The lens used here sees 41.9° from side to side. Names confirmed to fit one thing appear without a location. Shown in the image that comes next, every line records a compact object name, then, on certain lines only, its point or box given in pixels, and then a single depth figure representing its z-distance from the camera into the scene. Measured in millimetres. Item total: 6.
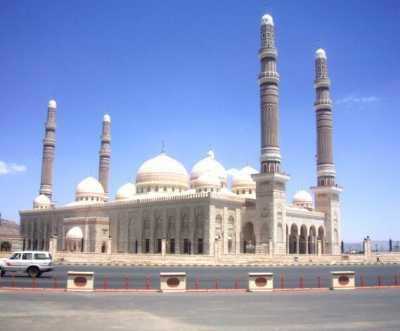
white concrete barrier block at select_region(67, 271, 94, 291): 19406
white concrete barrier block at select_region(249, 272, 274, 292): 20111
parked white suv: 26203
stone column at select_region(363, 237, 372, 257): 64188
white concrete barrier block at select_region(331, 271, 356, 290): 21016
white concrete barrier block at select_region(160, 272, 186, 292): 19594
